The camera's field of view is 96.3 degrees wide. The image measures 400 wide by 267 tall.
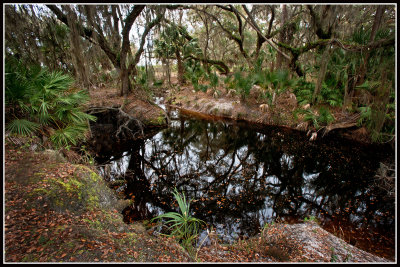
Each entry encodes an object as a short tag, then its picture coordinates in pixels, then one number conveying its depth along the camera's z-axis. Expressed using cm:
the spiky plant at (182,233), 267
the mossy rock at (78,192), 268
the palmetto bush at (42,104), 338
